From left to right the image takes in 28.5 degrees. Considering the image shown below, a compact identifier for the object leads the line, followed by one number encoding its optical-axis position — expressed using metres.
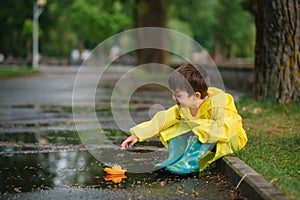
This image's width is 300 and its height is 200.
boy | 5.66
